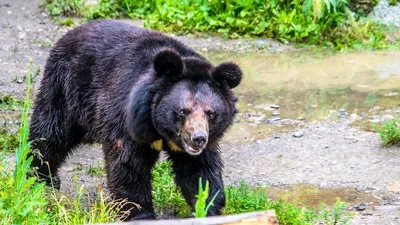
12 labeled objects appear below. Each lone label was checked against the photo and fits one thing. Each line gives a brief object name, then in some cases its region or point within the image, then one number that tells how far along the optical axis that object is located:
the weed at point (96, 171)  14.24
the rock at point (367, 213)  11.98
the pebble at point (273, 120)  17.27
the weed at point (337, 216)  10.61
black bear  10.62
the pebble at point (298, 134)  16.24
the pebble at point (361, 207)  12.37
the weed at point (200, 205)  7.22
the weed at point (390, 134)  14.97
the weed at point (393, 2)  25.78
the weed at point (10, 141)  14.70
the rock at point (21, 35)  23.89
